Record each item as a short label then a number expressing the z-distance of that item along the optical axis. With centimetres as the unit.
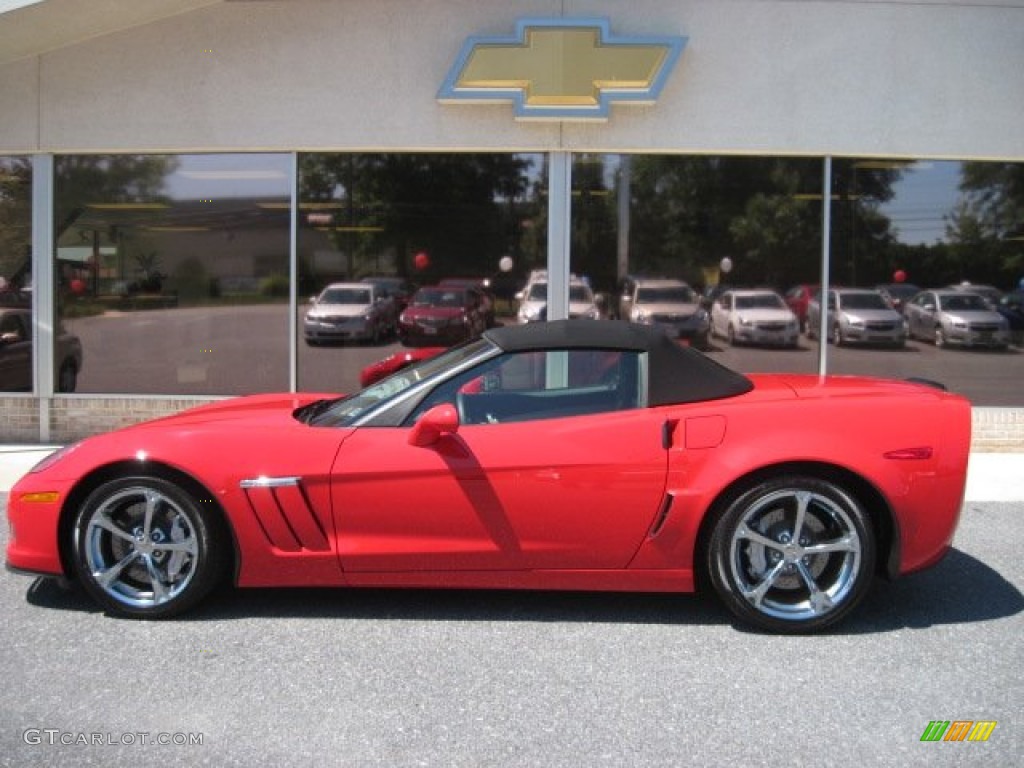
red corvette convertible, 432
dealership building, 898
